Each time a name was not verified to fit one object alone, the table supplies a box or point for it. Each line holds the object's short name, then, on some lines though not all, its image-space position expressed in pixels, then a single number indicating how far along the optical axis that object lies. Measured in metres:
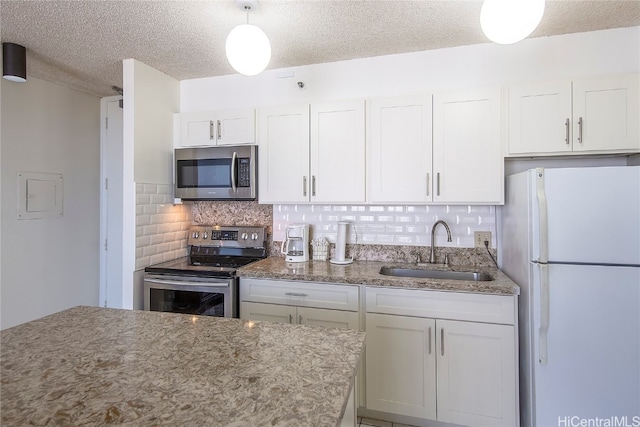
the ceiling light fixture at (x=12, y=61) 2.16
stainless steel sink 2.20
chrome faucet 2.37
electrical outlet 2.34
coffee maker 2.51
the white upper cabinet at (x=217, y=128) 2.51
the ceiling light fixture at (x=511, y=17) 1.30
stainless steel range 2.20
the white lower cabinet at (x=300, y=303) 2.04
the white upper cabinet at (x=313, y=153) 2.30
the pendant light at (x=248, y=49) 1.58
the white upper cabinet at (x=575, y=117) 1.89
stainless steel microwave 2.48
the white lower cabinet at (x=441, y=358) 1.81
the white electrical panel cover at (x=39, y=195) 2.58
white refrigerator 1.57
